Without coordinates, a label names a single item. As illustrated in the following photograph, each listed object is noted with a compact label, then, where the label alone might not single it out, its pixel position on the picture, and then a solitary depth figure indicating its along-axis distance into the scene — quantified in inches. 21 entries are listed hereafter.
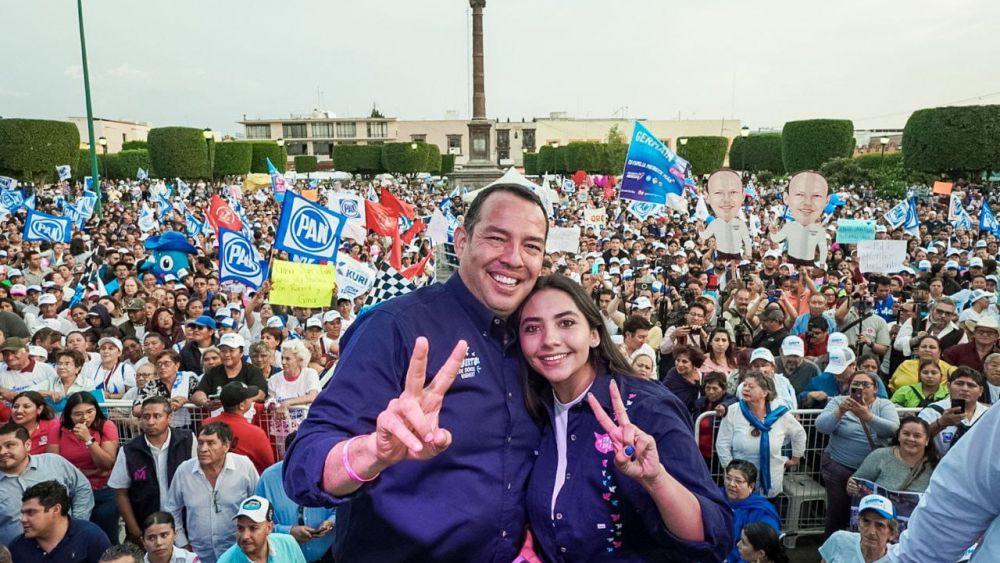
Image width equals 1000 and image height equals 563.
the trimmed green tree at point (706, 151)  2178.9
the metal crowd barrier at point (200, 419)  237.6
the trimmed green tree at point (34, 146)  1402.6
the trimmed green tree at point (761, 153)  2187.5
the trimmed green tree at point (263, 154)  2335.9
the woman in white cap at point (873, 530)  159.9
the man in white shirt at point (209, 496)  189.5
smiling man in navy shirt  68.6
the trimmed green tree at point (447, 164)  3324.8
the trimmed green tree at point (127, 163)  2158.0
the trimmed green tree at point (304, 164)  3043.8
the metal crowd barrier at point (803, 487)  231.1
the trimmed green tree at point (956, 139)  1317.7
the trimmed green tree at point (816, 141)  1764.3
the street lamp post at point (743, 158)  2183.6
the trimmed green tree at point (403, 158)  2667.3
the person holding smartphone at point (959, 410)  196.5
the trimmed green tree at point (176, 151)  1776.6
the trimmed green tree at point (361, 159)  2829.7
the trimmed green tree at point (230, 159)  2124.8
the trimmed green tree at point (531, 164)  3104.8
